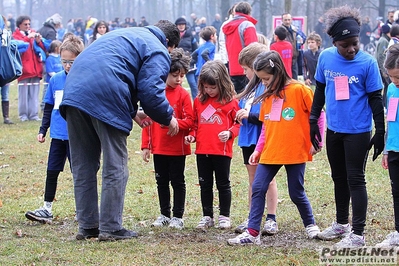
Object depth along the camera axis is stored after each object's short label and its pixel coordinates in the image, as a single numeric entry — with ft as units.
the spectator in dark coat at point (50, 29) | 90.50
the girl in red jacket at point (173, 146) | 32.32
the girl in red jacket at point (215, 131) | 31.95
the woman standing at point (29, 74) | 77.97
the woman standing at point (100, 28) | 79.31
